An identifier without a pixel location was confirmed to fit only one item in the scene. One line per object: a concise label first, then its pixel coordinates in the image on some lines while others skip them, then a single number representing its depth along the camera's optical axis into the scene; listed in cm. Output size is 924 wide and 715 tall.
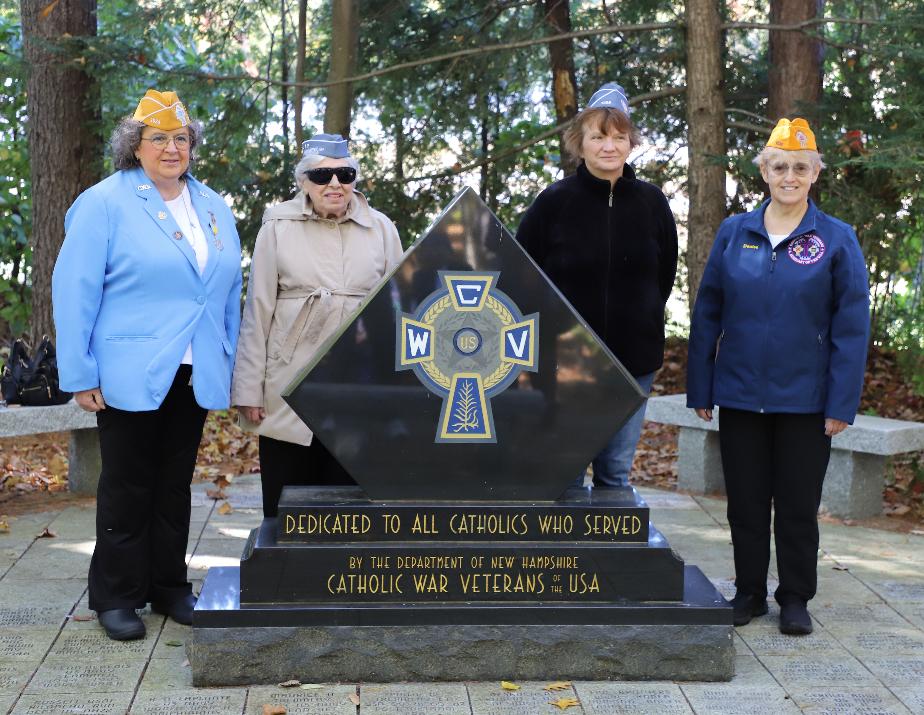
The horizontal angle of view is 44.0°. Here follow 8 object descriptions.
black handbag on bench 614
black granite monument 389
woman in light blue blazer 402
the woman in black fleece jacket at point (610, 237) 432
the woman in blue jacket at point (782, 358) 420
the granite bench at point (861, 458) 617
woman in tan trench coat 430
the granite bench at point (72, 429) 602
